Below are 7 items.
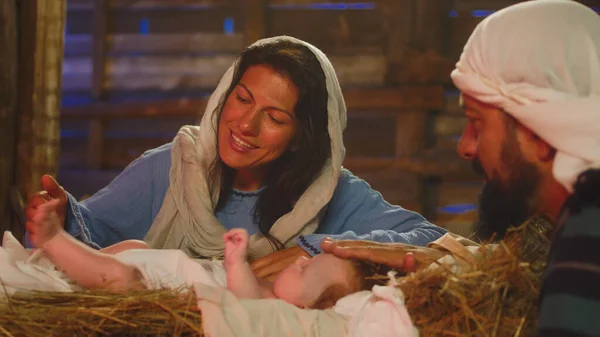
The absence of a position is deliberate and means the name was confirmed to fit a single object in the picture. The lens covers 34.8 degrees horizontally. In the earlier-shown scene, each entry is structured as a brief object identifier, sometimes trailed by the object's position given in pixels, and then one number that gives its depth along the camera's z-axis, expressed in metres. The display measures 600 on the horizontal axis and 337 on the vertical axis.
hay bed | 2.75
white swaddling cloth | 3.06
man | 2.61
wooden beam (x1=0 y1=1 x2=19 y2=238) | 4.73
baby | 3.09
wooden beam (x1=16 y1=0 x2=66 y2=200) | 4.86
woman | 3.85
